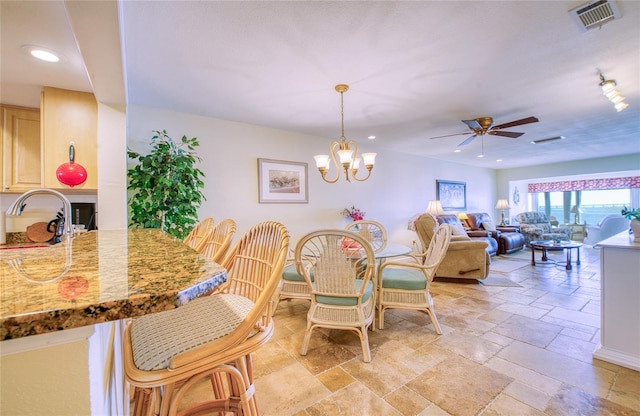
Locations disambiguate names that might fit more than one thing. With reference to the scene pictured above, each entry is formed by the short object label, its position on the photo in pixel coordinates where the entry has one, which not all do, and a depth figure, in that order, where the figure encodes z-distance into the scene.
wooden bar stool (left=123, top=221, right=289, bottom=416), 0.75
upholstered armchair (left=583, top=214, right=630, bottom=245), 6.21
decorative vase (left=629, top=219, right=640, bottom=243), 1.90
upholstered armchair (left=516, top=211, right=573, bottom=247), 6.33
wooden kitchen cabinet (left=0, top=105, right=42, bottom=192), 2.43
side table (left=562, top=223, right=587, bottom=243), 6.95
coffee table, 4.47
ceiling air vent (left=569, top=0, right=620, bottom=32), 1.59
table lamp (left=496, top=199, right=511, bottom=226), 7.16
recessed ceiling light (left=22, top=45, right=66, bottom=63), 1.77
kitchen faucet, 1.13
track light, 2.51
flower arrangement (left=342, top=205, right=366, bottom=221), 4.70
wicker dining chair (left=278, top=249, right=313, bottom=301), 2.59
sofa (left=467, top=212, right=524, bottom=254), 5.73
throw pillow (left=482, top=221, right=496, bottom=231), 6.18
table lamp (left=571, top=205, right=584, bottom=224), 7.41
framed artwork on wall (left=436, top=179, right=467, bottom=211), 6.58
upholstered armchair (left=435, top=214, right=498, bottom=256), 5.32
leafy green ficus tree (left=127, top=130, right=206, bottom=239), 2.61
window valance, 6.49
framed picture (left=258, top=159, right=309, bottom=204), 3.79
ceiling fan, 3.38
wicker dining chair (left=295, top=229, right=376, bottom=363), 1.91
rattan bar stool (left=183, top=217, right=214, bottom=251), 2.13
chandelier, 2.68
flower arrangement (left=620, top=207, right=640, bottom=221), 1.90
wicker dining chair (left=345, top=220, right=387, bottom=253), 2.91
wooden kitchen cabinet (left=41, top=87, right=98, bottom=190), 2.28
